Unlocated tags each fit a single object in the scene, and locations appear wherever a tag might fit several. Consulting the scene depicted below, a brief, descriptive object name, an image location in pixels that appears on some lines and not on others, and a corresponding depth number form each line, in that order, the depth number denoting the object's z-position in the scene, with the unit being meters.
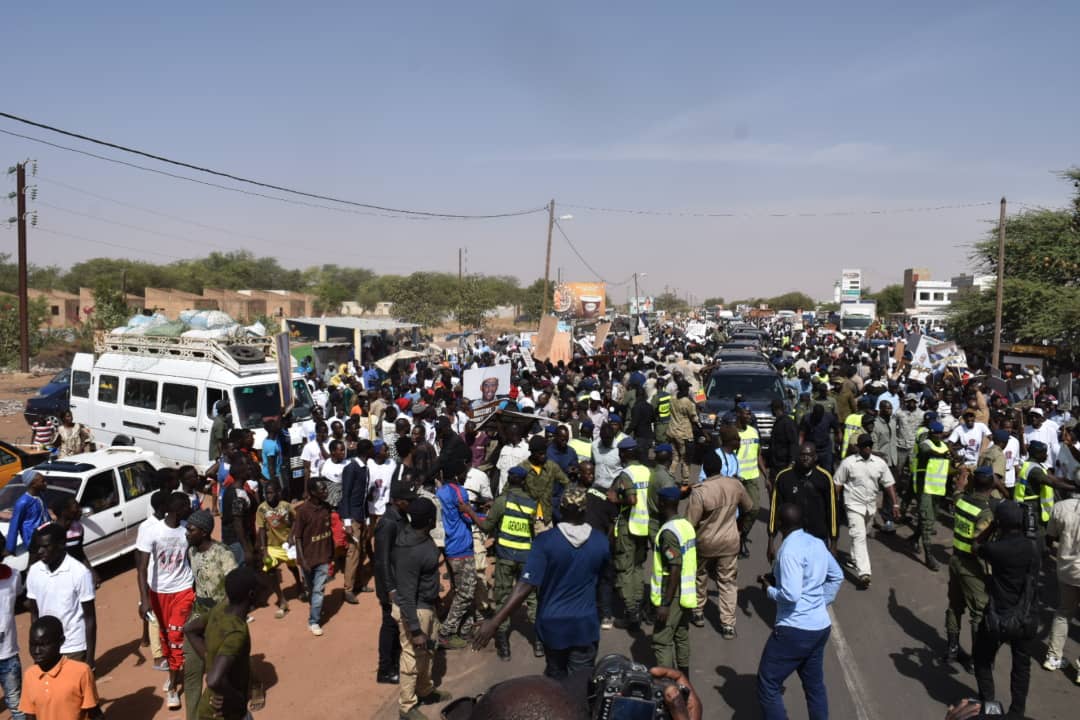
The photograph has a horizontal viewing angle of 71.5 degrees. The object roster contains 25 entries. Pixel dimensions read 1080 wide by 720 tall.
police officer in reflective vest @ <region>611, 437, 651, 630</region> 6.92
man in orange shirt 4.22
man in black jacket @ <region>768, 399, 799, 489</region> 9.66
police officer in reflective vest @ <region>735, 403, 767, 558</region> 8.62
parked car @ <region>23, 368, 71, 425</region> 18.59
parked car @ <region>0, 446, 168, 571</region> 8.83
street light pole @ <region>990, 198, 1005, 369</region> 22.91
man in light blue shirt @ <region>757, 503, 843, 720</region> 4.70
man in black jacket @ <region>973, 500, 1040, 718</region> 4.96
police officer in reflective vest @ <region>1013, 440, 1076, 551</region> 7.72
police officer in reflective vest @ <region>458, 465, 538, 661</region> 6.39
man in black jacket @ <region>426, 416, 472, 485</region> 7.56
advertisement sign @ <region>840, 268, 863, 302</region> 83.81
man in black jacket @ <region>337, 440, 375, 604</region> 7.95
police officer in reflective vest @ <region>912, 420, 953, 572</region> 8.67
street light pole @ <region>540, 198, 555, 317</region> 31.43
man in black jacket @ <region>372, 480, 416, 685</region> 5.48
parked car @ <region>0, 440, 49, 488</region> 12.16
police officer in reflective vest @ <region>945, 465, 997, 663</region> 5.77
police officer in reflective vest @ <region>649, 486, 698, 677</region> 5.31
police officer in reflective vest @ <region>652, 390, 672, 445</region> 12.22
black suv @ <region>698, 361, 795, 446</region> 14.41
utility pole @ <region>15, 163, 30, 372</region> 29.81
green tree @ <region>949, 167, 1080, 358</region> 24.44
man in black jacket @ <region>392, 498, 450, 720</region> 5.32
